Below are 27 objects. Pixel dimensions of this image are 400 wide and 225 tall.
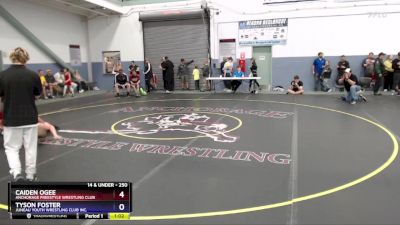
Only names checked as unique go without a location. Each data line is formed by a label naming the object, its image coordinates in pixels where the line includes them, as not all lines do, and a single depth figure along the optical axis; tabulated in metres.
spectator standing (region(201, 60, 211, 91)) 18.34
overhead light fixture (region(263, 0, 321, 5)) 16.83
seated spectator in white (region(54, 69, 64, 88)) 17.16
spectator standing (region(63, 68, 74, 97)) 17.27
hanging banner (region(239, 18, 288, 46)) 17.27
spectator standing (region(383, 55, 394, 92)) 15.27
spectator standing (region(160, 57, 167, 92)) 18.55
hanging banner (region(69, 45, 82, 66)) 19.58
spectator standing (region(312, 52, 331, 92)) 16.61
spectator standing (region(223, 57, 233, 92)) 17.56
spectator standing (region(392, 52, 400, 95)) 15.05
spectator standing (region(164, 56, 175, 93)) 18.60
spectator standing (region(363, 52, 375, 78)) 15.68
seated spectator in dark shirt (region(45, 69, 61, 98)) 16.44
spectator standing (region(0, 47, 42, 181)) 4.64
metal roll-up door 18.67
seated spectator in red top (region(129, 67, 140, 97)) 17.31
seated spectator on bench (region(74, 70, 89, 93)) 19.10
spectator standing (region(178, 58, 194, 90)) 18.86
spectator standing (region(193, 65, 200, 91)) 18.47
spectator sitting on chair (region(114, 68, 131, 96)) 16.89
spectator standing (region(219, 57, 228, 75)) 18.09
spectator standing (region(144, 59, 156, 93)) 18.95
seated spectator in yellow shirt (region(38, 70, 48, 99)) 16.00
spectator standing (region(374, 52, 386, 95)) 14.94
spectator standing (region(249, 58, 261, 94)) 17.39
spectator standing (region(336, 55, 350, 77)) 16.08
